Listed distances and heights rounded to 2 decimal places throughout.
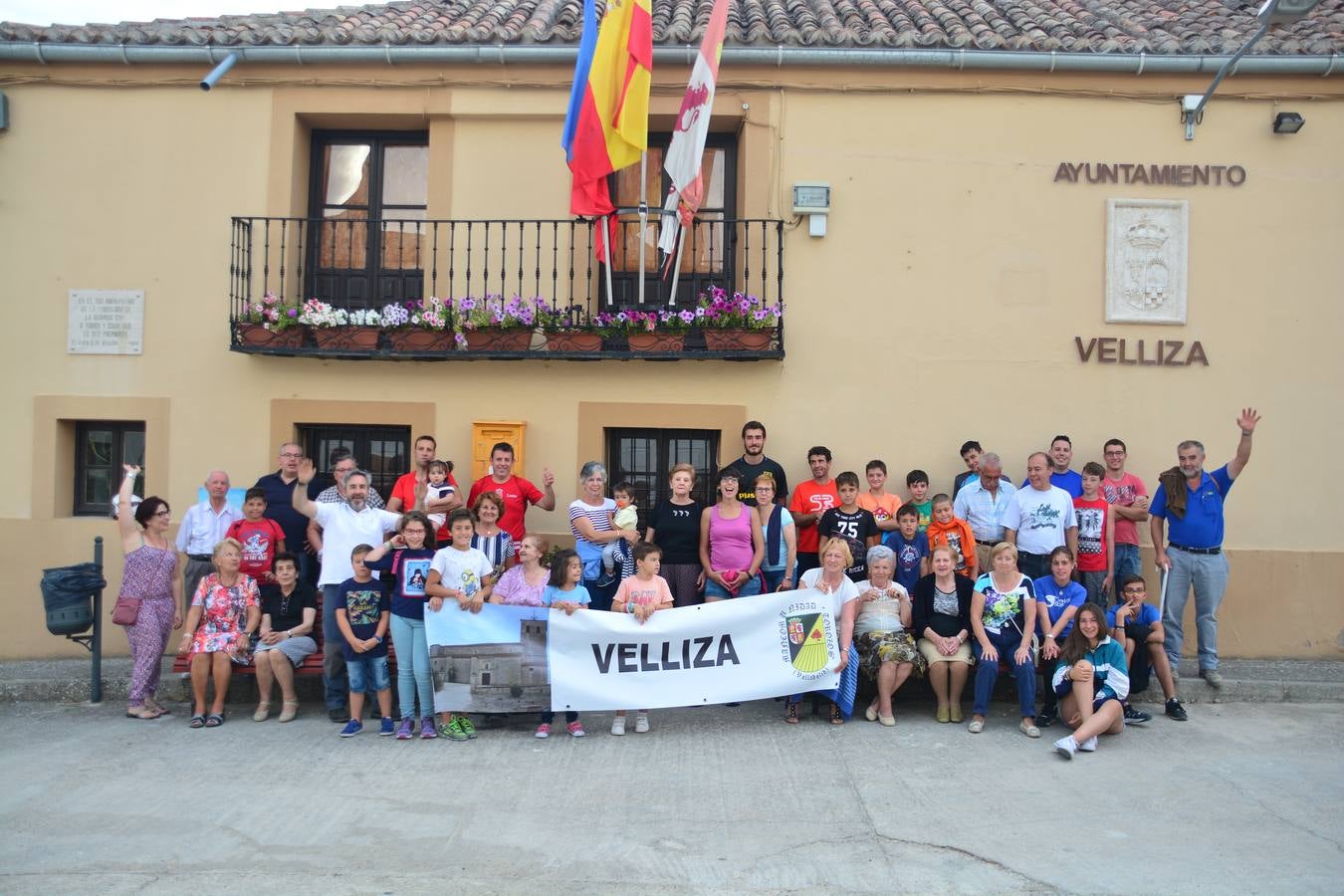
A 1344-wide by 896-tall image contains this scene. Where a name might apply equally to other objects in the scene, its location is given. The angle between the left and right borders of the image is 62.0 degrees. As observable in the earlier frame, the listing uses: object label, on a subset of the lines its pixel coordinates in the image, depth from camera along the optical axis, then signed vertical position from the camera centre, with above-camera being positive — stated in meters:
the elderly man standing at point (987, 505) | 9.00 -0.35
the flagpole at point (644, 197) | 9.41 +2.36
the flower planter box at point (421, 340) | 9.66 +0.95
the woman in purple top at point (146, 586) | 8.30 -1.05
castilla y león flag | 9.15 +2.65
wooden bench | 8.33 -1.64
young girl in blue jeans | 7.80 -1.25
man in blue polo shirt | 8.73 -0.58
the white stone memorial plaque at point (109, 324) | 10.06 +1.09
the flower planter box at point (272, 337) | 9.67 +0.96
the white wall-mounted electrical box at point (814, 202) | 9.71 +2.22
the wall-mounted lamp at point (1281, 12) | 8.15 +3.35
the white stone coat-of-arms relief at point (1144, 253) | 9.73 +1.85
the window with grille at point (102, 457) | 10.34 -0.12
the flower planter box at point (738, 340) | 9.48 +0.99
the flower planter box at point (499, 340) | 9.66 +0.97
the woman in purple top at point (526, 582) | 7.99 -0.93
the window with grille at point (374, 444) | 10.27 +0.04
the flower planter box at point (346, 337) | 9.68 +0.97
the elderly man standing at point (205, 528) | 9.00 -0.66
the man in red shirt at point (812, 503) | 9.08 -0.36
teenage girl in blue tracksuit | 7.38 -1.45
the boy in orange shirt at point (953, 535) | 8.55 -0.56
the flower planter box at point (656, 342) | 9.56 +0.97
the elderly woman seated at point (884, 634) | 7.98 -1.27
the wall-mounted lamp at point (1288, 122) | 9.57 +2.96
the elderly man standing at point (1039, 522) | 8.73 -0.46
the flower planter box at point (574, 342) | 9.63 +0.96
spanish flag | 9.20 +2.96
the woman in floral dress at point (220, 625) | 8.06 -1.31
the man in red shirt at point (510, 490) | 9.04 -0.31
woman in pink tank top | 8.47 -0.68
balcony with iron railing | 9.59 +1.48
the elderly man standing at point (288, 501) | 9.08 -0.43
